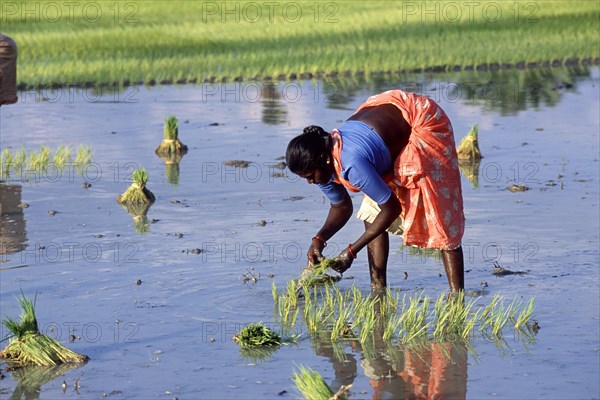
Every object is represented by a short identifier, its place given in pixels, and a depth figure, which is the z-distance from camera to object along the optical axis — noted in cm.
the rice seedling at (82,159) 2408
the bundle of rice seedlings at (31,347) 1200
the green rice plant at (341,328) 1269
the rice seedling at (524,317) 1281
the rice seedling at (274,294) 1379
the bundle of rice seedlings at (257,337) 1253
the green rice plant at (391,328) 1256
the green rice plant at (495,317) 1269
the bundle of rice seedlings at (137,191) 2028
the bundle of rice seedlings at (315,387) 975
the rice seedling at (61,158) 2402
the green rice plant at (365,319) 1245
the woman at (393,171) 1221
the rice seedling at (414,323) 1257
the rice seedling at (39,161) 2384
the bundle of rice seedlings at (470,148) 2363
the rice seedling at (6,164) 2321
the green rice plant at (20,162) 2360
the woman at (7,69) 2231
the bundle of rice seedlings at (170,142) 2522
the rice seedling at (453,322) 1260
